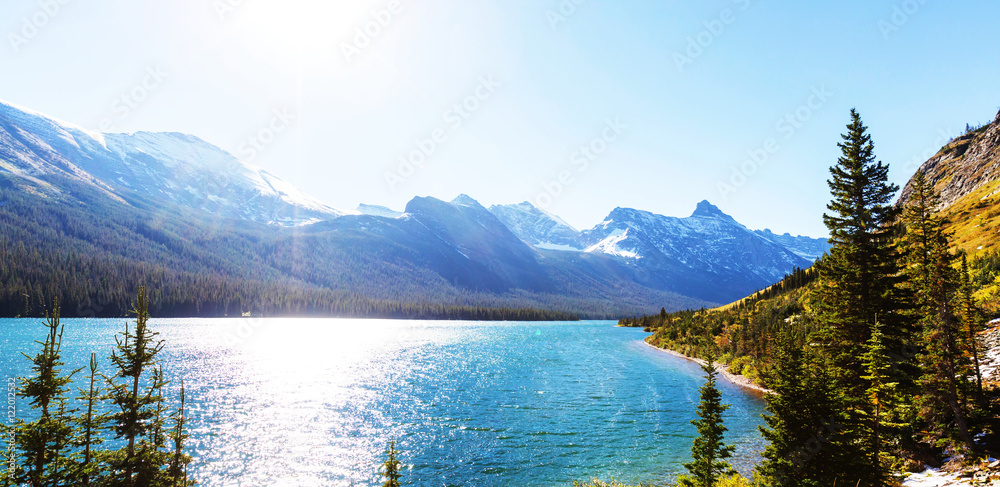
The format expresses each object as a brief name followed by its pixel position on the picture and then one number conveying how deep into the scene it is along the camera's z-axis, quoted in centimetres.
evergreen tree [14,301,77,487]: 1438
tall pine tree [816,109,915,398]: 2744
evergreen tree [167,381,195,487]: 1691
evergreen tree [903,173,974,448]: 2173
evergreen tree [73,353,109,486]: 1553
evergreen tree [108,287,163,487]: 1606
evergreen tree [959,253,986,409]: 2327
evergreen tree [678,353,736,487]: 2027
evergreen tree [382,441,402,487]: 1574
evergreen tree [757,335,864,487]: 1816
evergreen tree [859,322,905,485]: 1766
